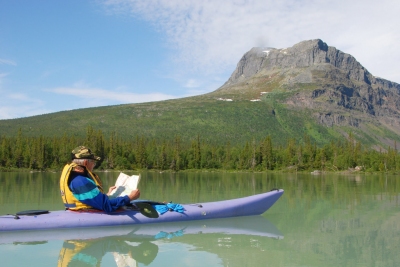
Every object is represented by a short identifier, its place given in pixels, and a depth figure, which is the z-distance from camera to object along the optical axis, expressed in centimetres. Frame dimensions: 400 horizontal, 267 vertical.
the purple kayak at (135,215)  1116
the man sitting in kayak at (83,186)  1095
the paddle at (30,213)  1139
